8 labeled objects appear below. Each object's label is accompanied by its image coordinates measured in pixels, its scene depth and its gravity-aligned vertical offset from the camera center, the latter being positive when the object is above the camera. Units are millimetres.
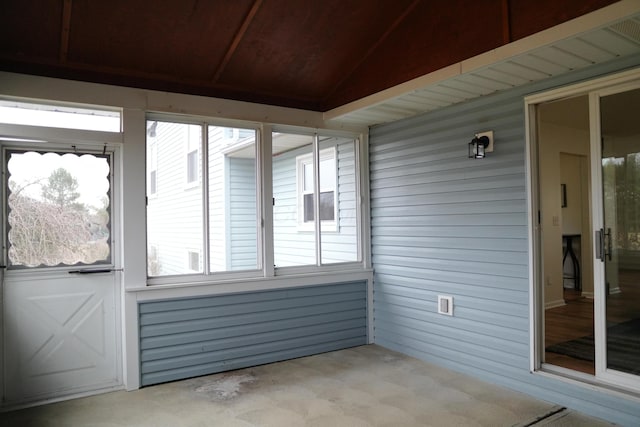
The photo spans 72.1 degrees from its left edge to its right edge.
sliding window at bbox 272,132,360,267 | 4645 +196
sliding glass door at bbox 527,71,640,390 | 2953 -139
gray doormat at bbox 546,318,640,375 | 2957 -918
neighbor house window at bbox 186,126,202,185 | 4117 +641
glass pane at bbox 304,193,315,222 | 4863 +72
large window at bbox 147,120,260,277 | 3895 +178
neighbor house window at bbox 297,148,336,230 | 4863 +317
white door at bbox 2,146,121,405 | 3400 -443
